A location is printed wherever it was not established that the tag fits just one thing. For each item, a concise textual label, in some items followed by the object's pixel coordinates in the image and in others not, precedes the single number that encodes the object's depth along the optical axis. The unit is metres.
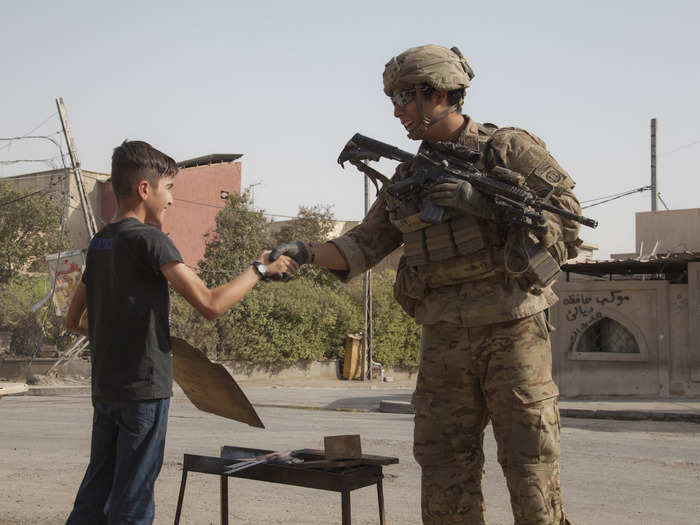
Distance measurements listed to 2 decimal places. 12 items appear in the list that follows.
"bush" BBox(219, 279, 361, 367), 26.72
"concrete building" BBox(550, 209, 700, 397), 15.81
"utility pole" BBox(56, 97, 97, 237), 21.08
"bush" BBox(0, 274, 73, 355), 25.33
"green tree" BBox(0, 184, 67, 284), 30.59
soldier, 3.19
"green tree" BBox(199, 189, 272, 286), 31.09
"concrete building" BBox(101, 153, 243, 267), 34.72
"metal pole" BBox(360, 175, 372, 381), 27.42
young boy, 3.06
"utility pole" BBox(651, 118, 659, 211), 30.02
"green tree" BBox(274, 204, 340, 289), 35.75
